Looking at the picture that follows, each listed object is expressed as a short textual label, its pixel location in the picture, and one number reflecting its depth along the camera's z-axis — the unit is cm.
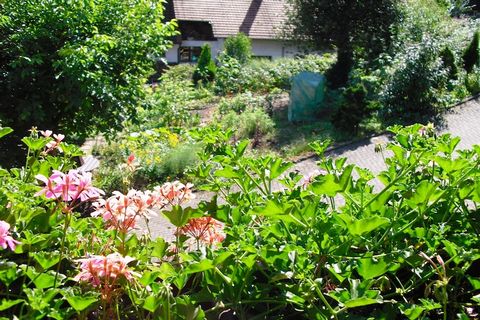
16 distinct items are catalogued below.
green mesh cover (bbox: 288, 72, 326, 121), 1232
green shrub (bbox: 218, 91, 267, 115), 1302
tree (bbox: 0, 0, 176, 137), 633
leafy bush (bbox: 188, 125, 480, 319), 112
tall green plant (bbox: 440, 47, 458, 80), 1259
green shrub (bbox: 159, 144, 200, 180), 963
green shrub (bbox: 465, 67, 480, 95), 1323
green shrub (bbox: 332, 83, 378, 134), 1091
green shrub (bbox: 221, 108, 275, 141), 1148
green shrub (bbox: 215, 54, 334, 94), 1541
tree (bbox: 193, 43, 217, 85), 1881
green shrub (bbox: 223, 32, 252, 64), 2036
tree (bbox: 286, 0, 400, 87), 1347
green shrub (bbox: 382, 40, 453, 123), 1147
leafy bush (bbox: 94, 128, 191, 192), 945
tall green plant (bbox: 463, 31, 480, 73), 1386
